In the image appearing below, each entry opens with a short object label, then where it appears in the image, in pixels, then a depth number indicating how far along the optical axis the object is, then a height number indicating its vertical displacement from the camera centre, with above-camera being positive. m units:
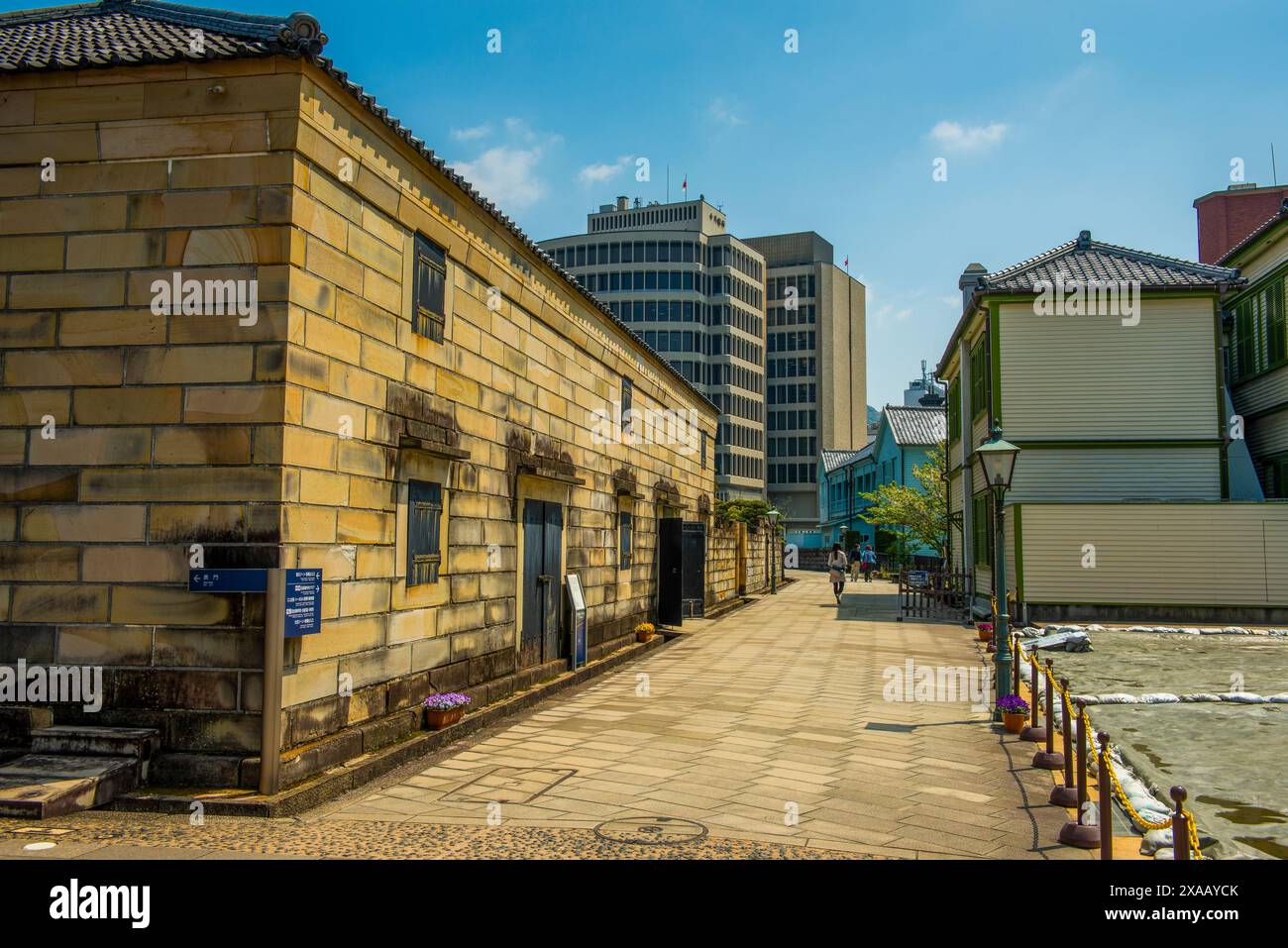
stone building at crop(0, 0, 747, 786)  7.23 +1.26
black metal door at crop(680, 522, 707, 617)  21.38 -0.64
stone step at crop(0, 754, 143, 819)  6.23 -1.70
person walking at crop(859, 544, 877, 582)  44.26 -1.20
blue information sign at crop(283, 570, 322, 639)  7.20 -0.53
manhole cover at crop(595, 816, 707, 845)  6.23 -1.97
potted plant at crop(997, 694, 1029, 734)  10.20 -1.86
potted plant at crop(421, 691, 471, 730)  9.40 -1.72
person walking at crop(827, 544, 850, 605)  29.01 -0.97
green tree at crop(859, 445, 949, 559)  39.12 +1.24
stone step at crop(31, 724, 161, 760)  7.02 -1.54
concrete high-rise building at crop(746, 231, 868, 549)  95.19 +16.37
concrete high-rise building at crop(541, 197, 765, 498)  81.06 +20.39
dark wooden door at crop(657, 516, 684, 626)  20.47 -0.69
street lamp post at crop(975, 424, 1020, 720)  11.02 +0.25
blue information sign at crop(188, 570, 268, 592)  7.04 -0.35
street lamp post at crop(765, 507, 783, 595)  36.71 -0.84
